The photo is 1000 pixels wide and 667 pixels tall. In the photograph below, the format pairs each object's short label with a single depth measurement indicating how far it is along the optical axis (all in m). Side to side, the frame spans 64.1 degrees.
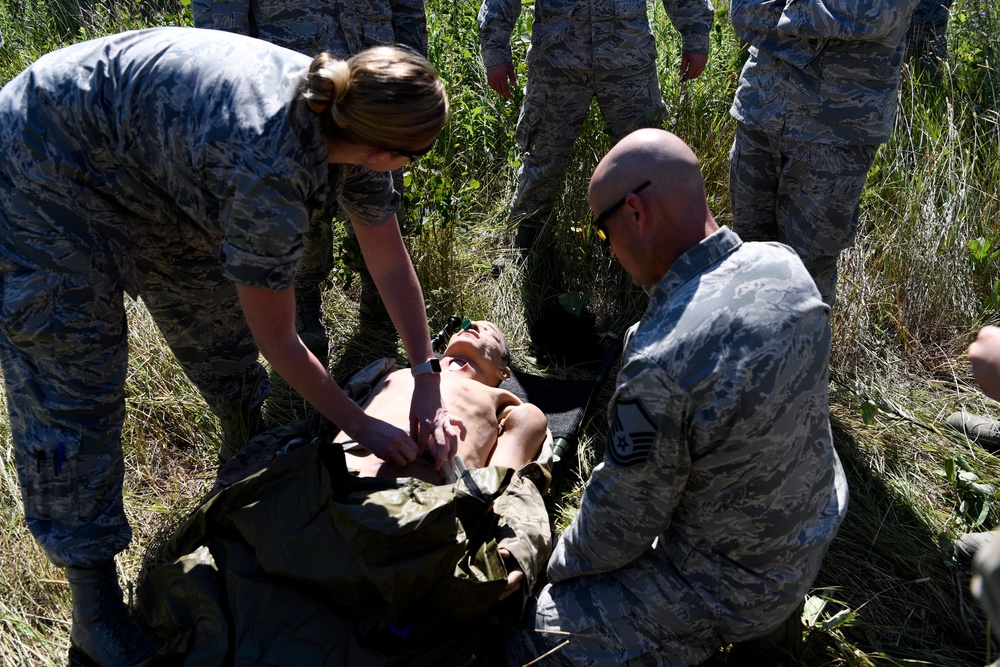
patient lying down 3.21
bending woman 2.12
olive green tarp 2.33
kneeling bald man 2.01
